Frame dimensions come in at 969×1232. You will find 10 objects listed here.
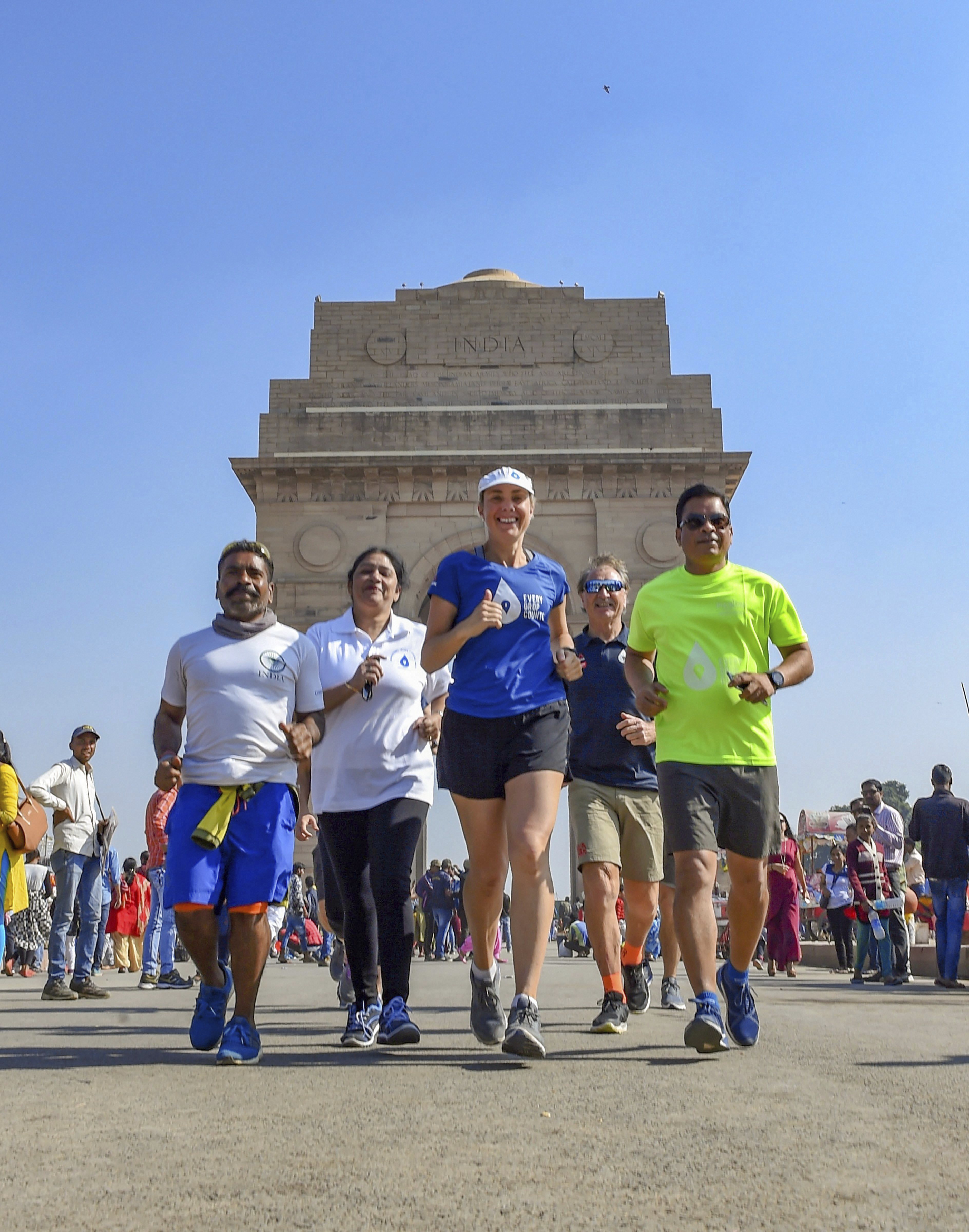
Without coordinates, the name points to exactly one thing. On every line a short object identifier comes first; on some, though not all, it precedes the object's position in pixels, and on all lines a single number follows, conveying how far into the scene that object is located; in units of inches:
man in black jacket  449.1
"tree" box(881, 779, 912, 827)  5147.6
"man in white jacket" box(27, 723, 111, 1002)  386.0
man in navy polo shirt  251.9
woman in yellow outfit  279.4
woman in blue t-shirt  191.0
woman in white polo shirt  209.0
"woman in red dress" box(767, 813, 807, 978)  538.0
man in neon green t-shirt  187.8
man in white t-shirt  185.5
